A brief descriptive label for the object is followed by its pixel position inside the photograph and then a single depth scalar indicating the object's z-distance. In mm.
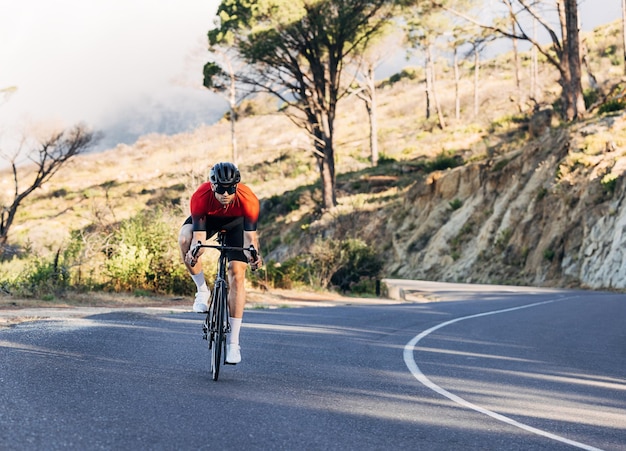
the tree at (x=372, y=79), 52091
